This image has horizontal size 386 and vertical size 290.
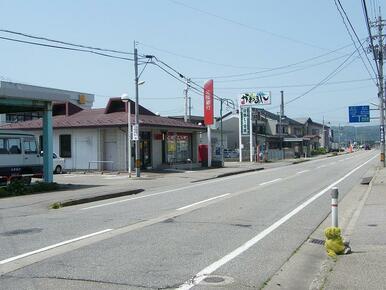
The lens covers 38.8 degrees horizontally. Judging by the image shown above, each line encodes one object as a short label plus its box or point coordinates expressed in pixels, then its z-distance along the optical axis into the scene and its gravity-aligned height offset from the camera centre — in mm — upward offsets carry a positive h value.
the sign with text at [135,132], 32559 +1205
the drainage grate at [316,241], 10414 -1787
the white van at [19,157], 23703 -102
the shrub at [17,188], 21316 -1309
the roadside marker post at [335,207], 10402 -1117
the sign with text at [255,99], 65250 +6058
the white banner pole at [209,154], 46622 -315
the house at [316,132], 129400 +4490
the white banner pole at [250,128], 61812 +2504
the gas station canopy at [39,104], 22594 +2207
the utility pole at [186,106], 60266 +5088
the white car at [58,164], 38453 -727
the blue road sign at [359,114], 55500 +3501
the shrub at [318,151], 106025 -500
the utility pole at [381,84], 40156 +5040
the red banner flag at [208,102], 47100 +4219
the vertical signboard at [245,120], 68225 +3836
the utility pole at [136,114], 32747 +2301
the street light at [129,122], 33744 +1974
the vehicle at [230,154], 74312 -488
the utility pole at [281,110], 89262 +6575
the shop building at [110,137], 39094 +1184
